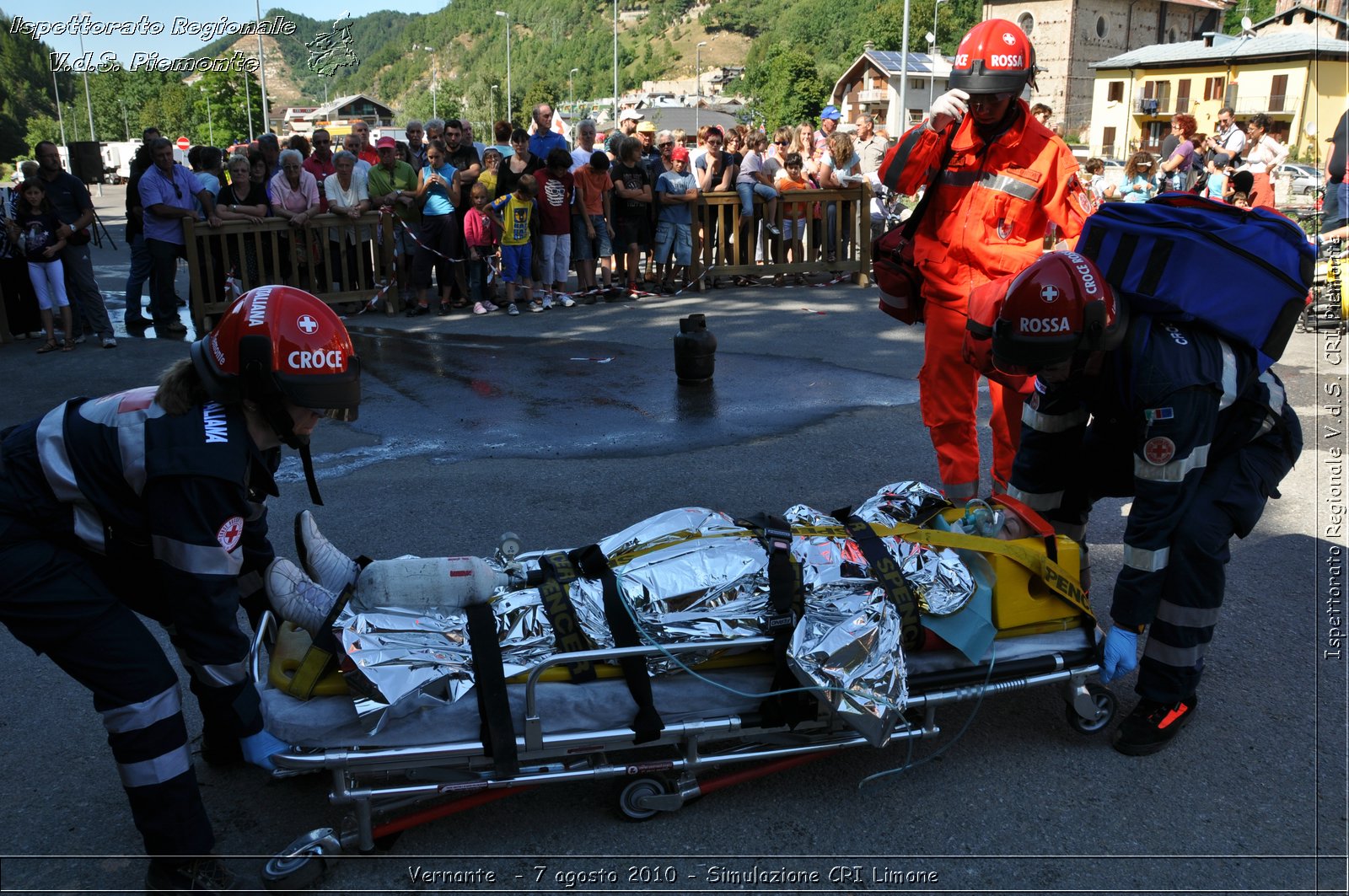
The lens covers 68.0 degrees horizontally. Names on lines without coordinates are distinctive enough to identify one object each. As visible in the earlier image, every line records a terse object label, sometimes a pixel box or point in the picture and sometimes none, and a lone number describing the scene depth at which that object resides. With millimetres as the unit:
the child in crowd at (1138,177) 14156
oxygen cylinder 3107
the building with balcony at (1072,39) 84938
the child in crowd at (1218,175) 13398
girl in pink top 11625
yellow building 55844
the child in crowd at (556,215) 11617
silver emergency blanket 2939
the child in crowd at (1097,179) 16953
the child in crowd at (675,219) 12641
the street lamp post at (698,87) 83088
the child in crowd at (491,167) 11898
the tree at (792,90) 80688
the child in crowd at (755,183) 13213
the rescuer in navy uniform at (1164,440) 3316
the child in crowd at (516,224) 11445
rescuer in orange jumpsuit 4648
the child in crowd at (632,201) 12383
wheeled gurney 2896
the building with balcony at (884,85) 79188
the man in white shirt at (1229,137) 15219
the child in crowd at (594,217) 12055
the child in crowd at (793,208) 13578
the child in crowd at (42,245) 9828
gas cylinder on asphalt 8523
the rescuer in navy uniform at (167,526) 2654
